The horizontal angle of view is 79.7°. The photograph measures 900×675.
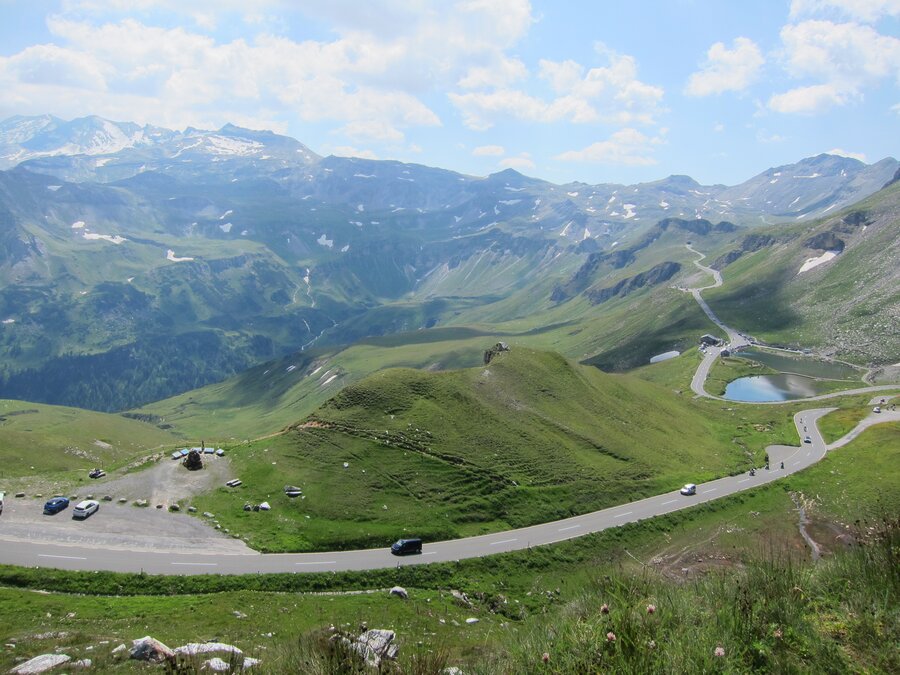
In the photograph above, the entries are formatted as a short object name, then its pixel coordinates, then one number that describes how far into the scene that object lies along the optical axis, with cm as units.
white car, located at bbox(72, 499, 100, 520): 5028
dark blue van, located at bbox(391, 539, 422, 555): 5156
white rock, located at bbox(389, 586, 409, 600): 4403
